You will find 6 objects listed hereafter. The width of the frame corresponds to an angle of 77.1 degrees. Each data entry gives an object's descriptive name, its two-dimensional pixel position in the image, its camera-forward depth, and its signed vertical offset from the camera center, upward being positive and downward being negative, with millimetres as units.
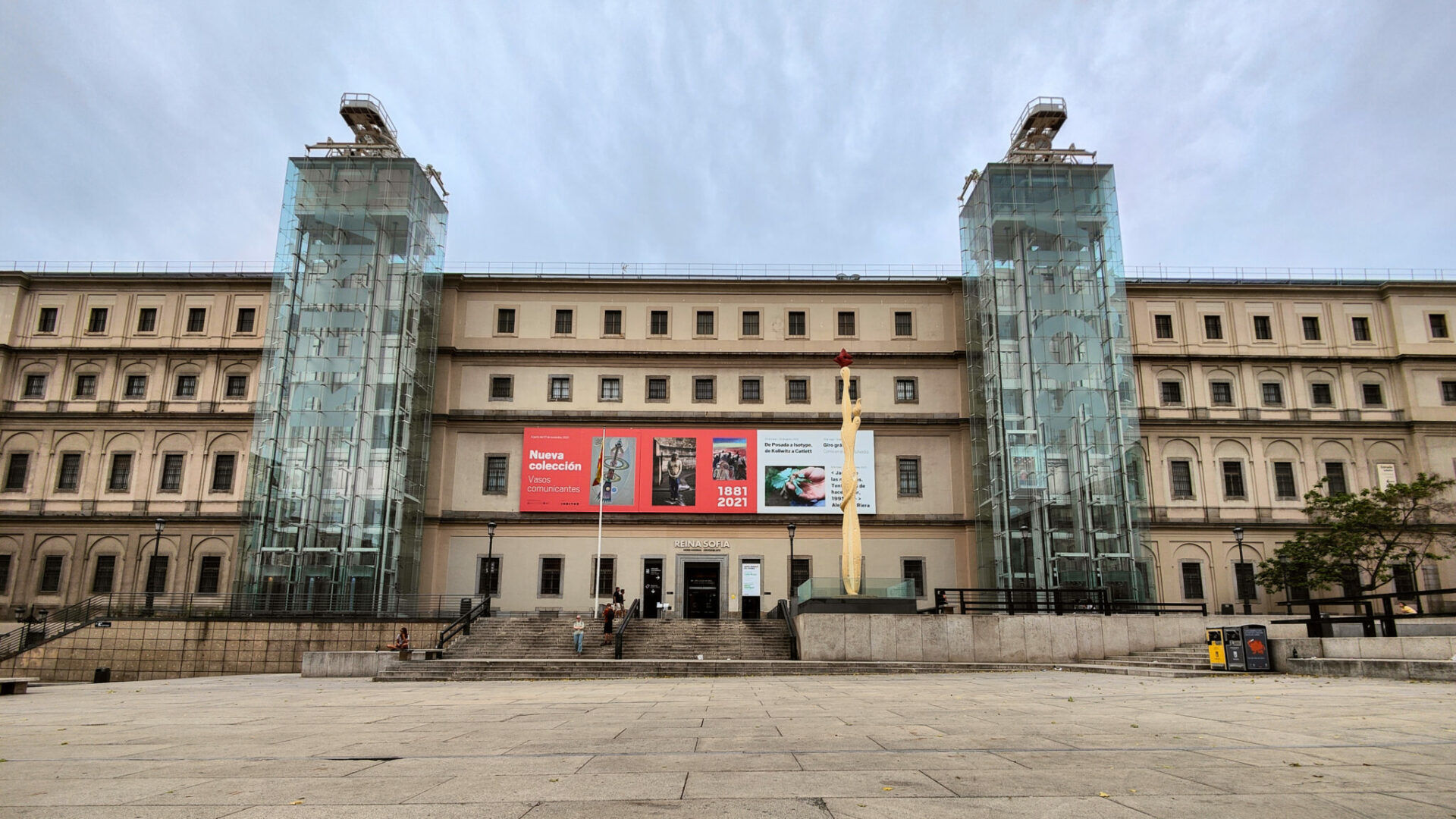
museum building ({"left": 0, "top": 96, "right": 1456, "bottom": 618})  38188 +8162
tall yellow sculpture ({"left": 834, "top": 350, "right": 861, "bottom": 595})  27172 +2919
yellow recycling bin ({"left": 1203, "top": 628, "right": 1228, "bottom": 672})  19844 -1024
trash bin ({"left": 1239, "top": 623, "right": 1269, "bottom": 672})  18984 -944
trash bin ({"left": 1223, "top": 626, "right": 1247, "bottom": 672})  19406 -983
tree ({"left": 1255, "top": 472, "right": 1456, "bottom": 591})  35938 +2629
